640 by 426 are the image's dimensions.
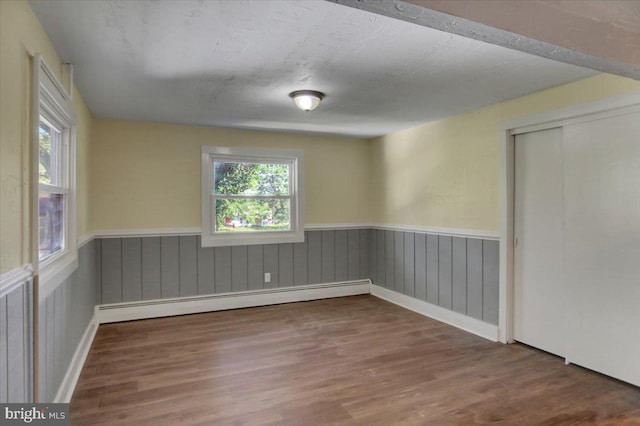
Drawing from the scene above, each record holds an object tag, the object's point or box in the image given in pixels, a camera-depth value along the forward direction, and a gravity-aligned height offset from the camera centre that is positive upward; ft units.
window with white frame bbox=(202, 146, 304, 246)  14.93 +0.64
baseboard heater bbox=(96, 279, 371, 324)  13.55 -3.61
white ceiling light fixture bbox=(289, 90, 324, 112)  10.07 +3.10
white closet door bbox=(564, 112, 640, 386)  8.48 -0.81
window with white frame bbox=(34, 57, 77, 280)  6.66 +0.84
